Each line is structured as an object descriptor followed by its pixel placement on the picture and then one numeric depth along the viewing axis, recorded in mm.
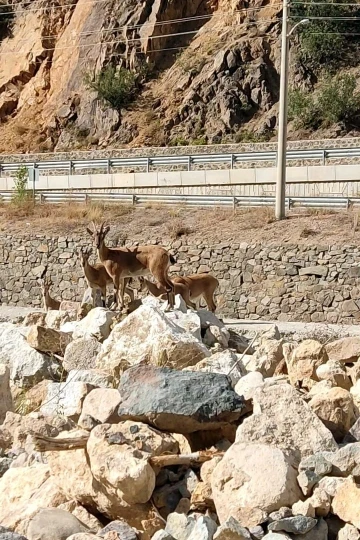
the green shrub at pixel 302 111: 47219
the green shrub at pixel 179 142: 49119
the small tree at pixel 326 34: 50156
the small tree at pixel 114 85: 51500
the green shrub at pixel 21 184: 33125
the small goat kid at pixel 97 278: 20156
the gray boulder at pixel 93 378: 11078
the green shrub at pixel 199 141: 48062
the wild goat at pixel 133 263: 19094
